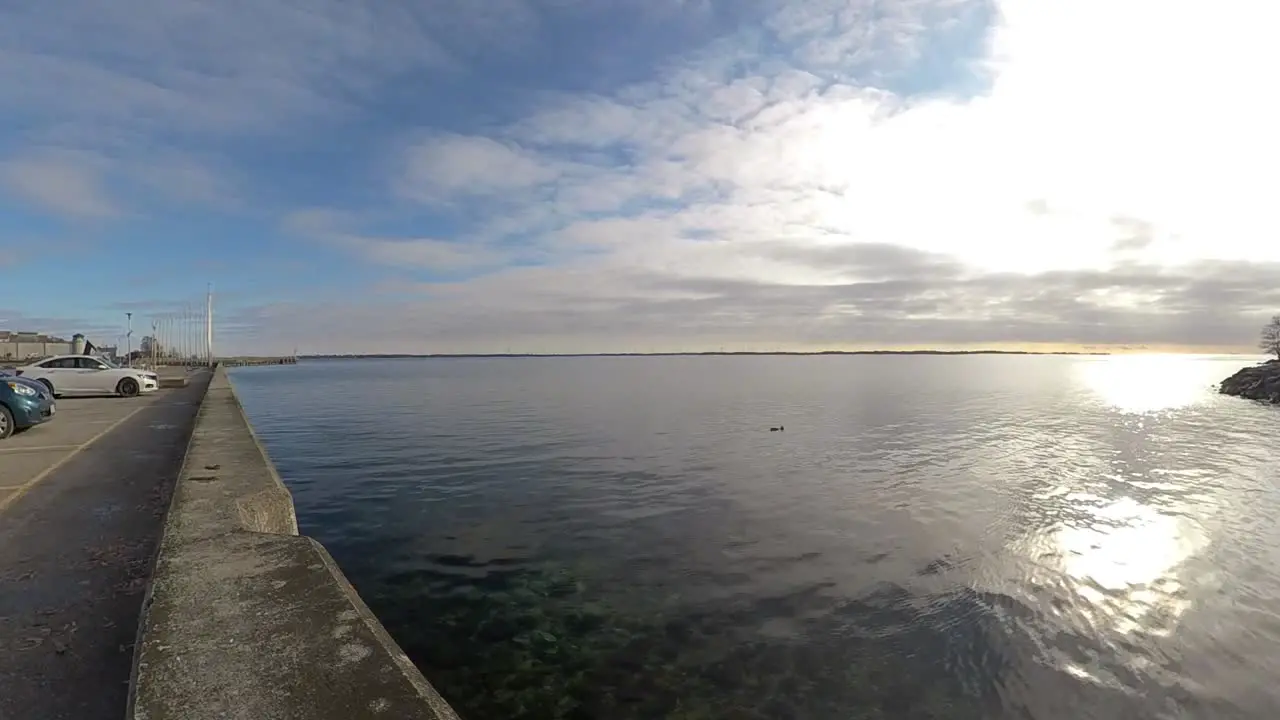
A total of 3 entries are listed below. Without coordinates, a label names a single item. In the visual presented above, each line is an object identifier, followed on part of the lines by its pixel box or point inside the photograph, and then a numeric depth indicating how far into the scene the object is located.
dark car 14.65
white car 26.41
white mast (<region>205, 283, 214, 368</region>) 85.25
